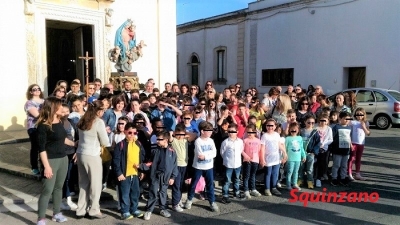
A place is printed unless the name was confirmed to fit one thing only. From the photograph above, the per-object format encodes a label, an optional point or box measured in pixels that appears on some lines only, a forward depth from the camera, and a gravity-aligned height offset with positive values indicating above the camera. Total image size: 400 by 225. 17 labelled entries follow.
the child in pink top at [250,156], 5.49 -1.11
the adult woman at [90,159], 4.42 -0.95
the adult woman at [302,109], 6.70 -0.51
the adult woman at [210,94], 7.05 -0.24
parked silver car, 12.08 -0.73
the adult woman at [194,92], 7.81 -0.23
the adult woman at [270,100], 7.20 -0.36
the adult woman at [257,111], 6.70 -0.55
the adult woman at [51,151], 4.02 -0.79
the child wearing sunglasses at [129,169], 4.58 -1.10
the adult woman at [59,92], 5.86 -0.18
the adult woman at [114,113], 5.38 -0.48
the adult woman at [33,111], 5.60 -0.46
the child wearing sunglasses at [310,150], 6.01 -1.11
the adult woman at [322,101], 7.30 -0.39
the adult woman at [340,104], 6.98 -0.41
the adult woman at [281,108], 6.55 -0.46
